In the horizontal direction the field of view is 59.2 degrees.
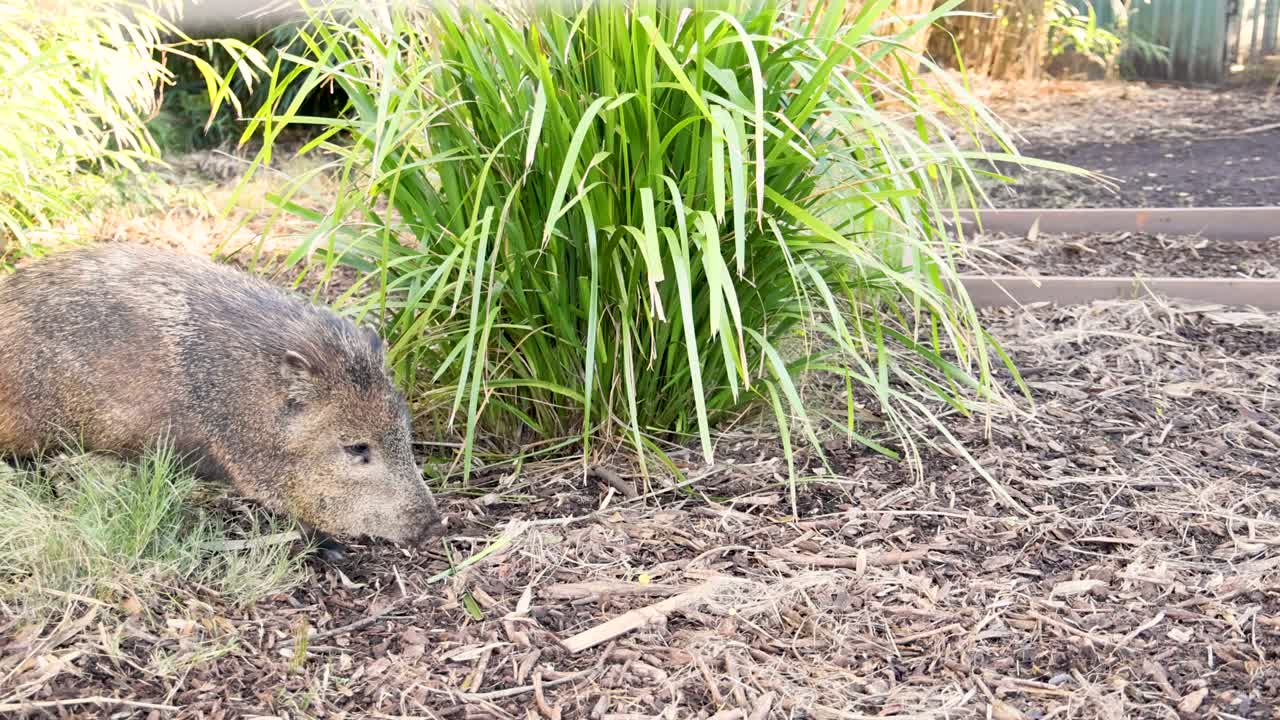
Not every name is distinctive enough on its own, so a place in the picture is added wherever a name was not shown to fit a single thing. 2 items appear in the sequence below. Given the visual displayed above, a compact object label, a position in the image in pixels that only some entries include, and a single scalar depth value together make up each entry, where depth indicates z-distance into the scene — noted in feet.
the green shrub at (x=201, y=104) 24.17
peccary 8.77
